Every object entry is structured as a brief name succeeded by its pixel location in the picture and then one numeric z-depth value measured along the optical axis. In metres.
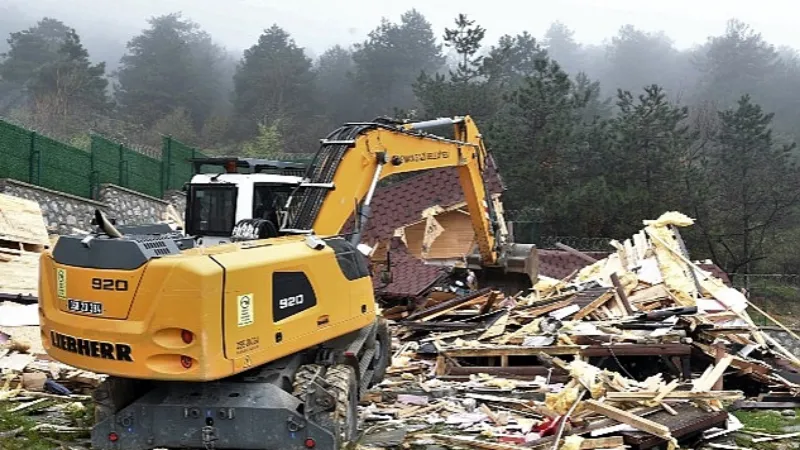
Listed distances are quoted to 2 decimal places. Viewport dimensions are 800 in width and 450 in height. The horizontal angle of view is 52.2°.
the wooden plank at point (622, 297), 12.91
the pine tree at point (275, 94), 53.38
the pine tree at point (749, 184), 34.97
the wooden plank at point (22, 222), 14.12
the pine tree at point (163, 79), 53.47
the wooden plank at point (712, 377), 9.03
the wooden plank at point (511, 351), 10.77
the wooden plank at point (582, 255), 23.88
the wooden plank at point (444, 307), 14.23
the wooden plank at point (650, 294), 13.58
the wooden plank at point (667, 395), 8.40
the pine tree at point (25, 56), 53.97
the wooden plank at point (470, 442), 7.35
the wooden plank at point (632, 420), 7.45
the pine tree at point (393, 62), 57.06
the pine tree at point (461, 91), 38.19
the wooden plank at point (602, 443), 7.31
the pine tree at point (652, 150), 31.45
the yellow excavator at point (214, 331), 5.83
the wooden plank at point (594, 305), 12.55
